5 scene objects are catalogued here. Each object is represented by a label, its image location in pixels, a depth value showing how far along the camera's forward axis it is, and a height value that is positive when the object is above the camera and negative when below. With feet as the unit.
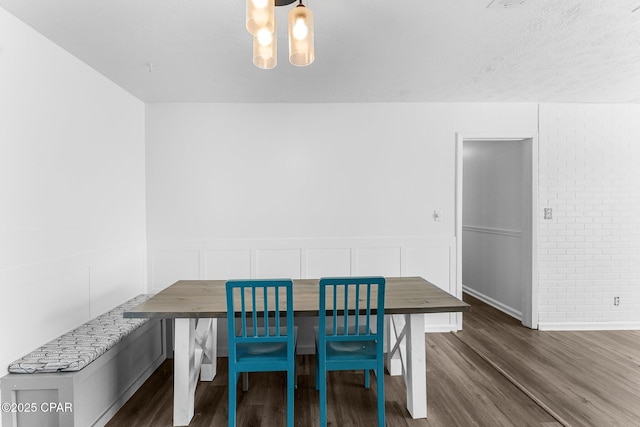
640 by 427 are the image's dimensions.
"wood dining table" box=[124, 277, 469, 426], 7.05 -2.05
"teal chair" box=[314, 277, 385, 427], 6.73 -2.72
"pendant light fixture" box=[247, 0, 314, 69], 4.55 +2.37
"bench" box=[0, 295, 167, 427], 6.34 -3.20
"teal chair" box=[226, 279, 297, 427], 6.57 -2.55
